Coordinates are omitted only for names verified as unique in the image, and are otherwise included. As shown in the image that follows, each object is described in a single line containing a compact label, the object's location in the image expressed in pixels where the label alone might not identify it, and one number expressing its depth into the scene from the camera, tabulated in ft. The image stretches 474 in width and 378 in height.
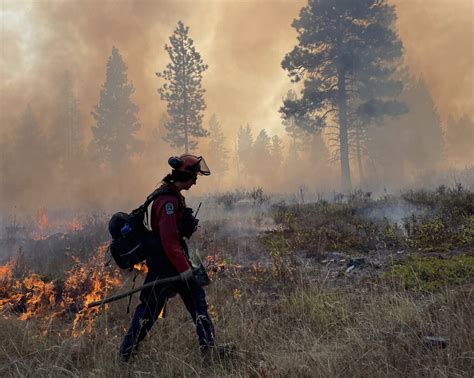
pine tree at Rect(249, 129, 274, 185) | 202.95
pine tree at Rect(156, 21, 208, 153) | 107.34
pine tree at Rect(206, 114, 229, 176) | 210.38
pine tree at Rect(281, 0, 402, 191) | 67.31
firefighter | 12.03
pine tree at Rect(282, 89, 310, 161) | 179.42
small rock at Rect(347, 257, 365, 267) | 23.48
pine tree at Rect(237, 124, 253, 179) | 223.10
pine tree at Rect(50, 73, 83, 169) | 147.79
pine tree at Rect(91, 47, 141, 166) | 126.11
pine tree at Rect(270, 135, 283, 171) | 213.25
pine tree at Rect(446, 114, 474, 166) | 178.29
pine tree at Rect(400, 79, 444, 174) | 127.13
